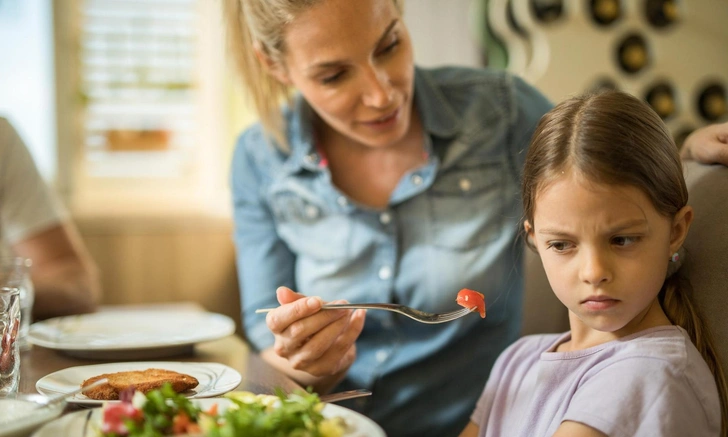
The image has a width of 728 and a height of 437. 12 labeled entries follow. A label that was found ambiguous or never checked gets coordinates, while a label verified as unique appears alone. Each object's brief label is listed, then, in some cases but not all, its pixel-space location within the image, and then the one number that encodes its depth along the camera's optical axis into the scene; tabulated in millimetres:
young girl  743
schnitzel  811
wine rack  3018
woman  1246
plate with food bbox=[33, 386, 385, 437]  609
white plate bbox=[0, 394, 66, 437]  660
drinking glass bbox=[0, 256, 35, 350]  1169
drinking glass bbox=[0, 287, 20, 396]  845
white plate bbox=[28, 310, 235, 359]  1104
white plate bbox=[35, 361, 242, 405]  843
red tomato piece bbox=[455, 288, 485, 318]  930
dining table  939
